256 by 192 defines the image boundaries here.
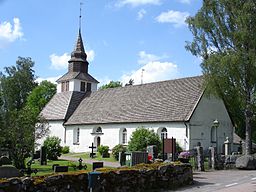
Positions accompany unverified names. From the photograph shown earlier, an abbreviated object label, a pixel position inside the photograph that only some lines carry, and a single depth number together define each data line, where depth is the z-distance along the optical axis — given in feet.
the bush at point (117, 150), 110.65
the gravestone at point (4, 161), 70.76
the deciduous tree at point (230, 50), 92.53
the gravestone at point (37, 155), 91.58
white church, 121.19
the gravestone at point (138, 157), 65.41
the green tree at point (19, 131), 74.79
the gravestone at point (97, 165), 54.39
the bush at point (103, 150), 126.55
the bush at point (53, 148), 108.18
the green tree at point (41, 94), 240.53
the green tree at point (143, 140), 112.98
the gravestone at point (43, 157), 89.30
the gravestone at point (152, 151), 81.20
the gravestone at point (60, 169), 47.41
